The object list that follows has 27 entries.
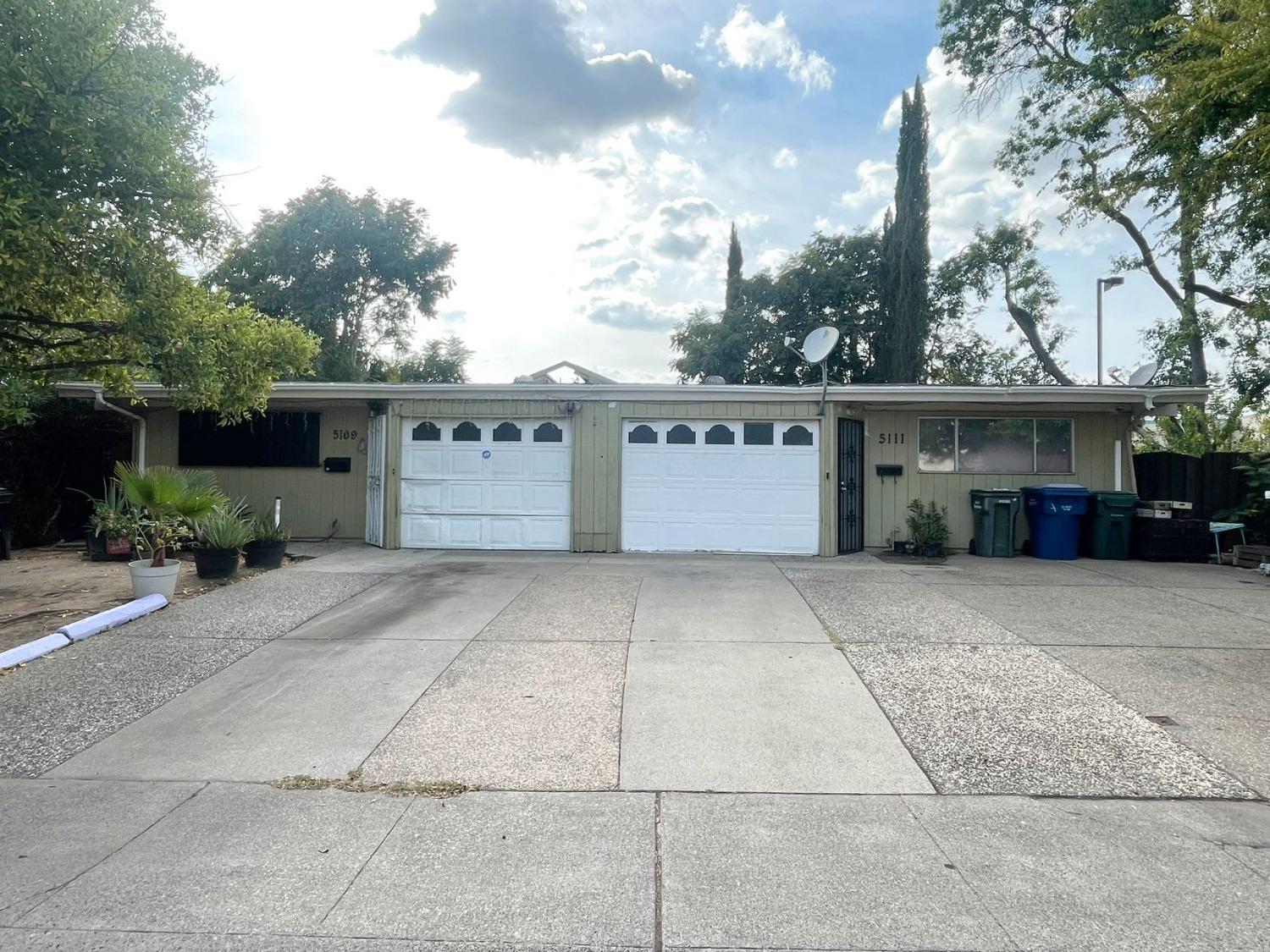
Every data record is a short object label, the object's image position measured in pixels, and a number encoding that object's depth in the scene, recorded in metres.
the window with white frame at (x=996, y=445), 11.13
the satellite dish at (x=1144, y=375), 10.57
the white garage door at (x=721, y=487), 10.53
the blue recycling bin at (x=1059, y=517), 10.30
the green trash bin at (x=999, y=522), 10.52
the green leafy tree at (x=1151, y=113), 5.80
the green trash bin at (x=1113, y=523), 10.33
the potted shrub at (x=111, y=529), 7.66
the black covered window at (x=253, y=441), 11.77
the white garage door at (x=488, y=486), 10.75
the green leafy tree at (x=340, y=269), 23.66
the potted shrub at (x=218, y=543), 8.10
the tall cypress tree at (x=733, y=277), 25.30
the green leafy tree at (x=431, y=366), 27.02
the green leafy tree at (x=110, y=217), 4.63
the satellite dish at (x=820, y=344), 10.27
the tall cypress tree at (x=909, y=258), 21.42
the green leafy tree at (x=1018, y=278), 21.64
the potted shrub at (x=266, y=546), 8.84
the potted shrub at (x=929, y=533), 10.41
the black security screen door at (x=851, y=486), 10.71
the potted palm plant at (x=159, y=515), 7.01
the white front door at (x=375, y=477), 10.92
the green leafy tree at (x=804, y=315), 22.92
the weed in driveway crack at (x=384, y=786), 3.37
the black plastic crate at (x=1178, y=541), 10.22
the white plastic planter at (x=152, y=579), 6.95
